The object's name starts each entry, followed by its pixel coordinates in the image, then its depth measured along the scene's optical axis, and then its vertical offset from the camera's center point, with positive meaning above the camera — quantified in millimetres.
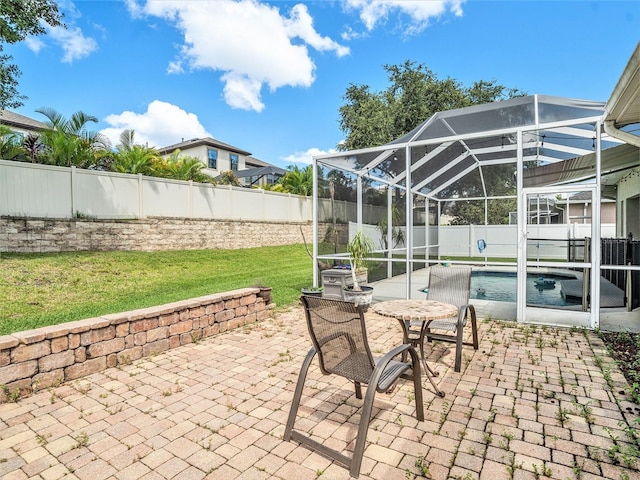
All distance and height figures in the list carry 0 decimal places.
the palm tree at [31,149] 10984 +2710
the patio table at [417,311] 3182 -697
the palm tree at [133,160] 12906 +2810
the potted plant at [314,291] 6856 -1063
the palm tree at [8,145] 10000 +2634
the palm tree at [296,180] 20922 +3324
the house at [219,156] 26953 +6435
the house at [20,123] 19289 +6345
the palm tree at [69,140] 10328 +2871
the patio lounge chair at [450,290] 4105 -698
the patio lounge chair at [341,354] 2326 -809
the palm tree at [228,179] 21125 +3420
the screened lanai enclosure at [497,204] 5559 +765
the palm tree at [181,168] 15188 +2970
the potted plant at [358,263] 6664 -542
